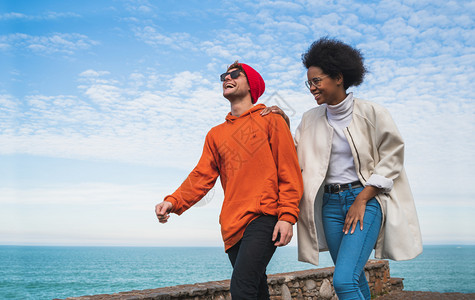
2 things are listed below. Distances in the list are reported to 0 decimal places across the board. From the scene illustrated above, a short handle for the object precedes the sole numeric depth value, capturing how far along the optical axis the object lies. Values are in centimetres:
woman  240
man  233
